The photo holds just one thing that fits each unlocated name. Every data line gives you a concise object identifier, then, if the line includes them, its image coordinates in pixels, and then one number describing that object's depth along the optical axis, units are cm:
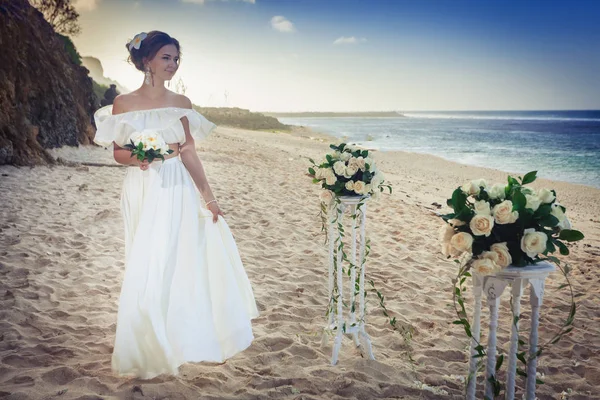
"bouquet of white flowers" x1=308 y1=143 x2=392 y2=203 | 314
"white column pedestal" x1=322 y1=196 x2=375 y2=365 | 329
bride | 282
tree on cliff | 1924
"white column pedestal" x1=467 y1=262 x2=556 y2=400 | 198
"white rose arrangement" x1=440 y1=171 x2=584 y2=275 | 191
